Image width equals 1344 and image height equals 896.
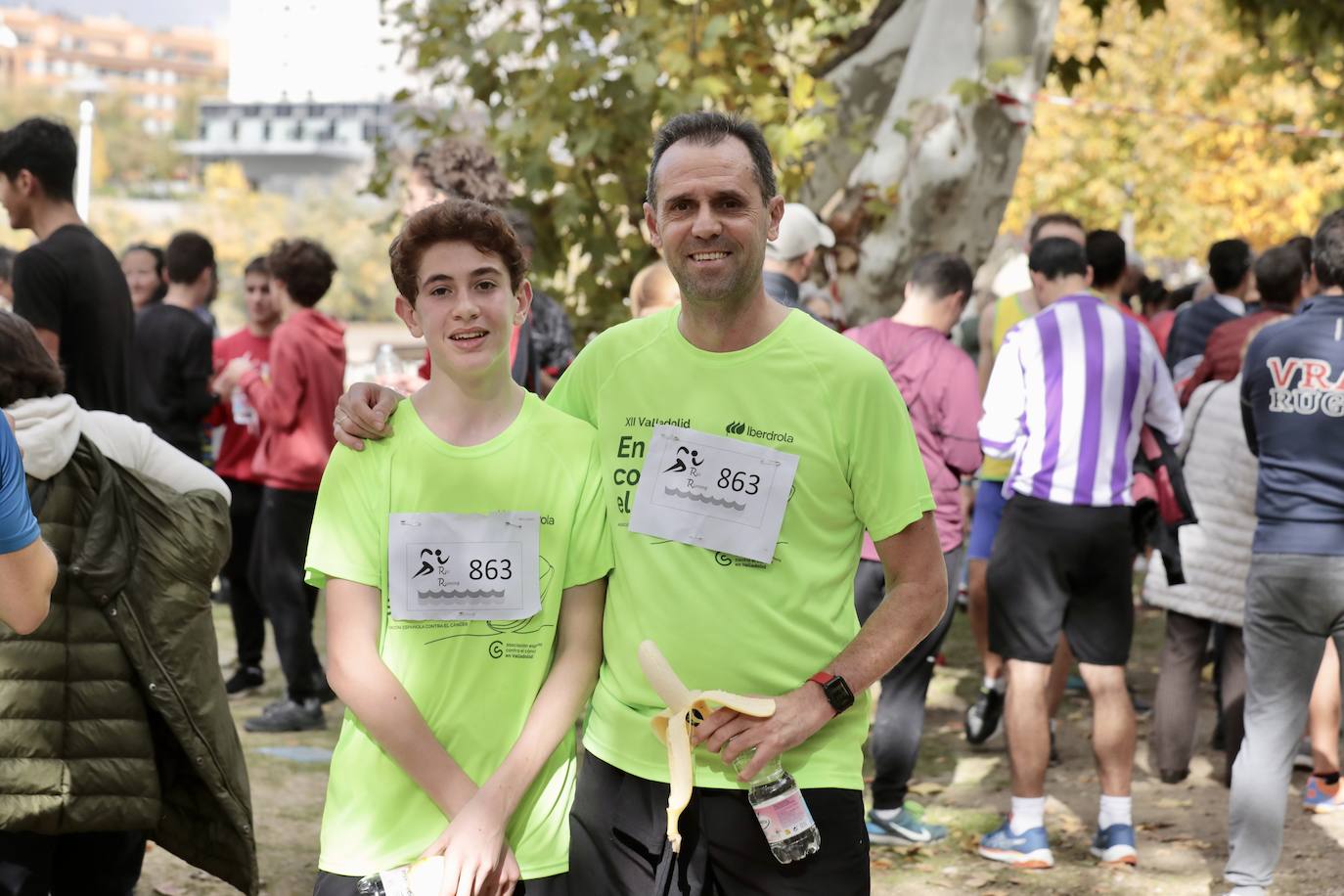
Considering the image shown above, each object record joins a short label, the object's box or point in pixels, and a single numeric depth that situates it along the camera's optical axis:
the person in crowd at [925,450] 6.22
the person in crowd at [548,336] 6.36
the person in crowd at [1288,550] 4.99
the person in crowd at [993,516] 7.69
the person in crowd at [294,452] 7.55
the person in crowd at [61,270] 5.23
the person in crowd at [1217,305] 9.10
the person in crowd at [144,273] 9.36
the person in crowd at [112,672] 3.74
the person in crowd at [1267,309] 7.42
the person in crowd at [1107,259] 6.84
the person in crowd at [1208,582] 6.88
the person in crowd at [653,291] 5.99
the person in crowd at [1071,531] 5.89
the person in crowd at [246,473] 8.38
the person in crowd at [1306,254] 7.40
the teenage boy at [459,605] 2.86
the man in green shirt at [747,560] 2.96
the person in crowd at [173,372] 8.16
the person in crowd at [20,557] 2.75
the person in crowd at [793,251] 5.72
